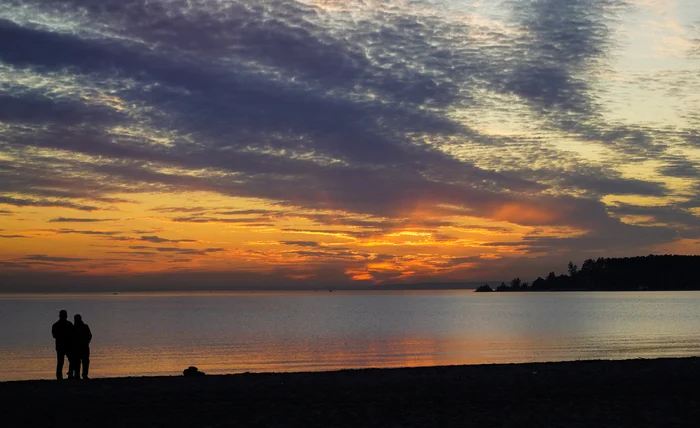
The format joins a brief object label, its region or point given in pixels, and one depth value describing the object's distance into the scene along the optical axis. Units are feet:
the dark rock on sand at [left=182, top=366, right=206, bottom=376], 82.44
